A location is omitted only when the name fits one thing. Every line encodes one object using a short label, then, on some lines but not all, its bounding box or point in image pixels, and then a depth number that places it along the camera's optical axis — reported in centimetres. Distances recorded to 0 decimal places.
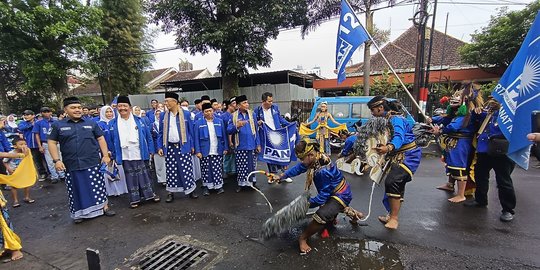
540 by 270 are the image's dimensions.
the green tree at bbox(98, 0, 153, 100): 2027
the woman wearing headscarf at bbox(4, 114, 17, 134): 765
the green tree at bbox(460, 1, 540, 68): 1245
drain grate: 288
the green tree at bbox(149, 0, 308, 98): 1245
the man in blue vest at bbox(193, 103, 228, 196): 486
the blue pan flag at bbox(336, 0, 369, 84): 520
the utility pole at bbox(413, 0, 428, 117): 1014
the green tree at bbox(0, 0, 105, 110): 1438
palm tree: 1231
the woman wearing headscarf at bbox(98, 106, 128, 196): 527
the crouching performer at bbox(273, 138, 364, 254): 290
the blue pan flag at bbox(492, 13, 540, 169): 270
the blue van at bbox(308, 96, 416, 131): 911
